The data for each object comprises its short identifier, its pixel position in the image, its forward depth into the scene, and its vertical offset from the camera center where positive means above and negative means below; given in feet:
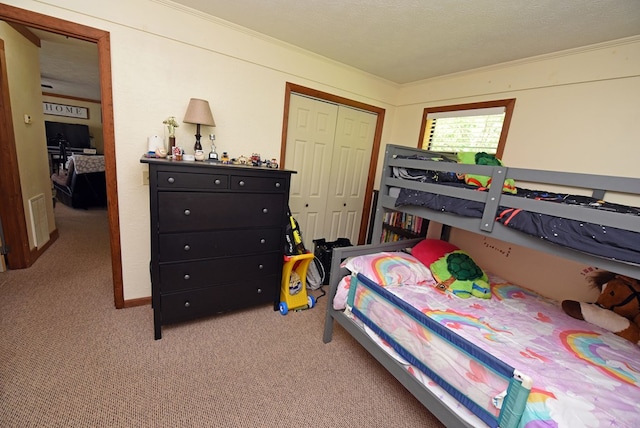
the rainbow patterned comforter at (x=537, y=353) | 3.22 -2.60
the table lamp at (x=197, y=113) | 6.63 +0.97
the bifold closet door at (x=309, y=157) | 9.05 +0.24
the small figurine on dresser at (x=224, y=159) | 7.17 -0.12
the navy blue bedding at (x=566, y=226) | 3.37 -0.53
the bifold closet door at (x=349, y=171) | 10.14 -0.13
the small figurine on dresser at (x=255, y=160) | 7.68 -0.06
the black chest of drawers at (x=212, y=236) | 5.78 -1.97
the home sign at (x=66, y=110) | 21.61 +2.23
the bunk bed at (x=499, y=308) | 3.34 -2.53
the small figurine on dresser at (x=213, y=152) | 7.13 +0.03
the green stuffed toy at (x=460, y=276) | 6.10 -2.29
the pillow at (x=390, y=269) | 5.99 -2.24
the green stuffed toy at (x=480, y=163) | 5.29 +0.45
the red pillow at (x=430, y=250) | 6.93 -1.94
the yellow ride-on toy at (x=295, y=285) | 7.75 -3.74
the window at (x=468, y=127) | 7.83 +1.76
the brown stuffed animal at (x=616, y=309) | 5.18 -2.33
